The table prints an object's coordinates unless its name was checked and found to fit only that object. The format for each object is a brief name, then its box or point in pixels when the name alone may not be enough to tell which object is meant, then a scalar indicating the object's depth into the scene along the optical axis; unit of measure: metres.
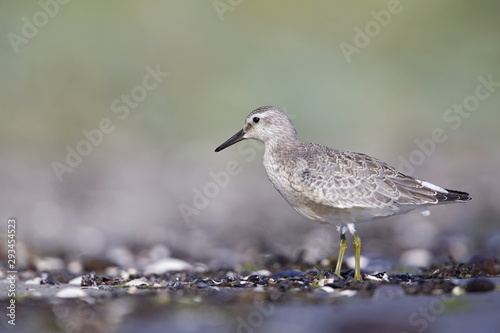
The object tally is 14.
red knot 13.58
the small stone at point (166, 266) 15.89
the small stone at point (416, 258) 16.34
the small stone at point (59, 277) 14.09
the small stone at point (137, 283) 12.49
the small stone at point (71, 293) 10.91
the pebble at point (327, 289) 11.16
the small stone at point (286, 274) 13.47
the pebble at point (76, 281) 13.33
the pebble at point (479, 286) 10.30
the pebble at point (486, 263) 13.83
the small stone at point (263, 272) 14.80
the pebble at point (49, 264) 16.32
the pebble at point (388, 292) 10.32
